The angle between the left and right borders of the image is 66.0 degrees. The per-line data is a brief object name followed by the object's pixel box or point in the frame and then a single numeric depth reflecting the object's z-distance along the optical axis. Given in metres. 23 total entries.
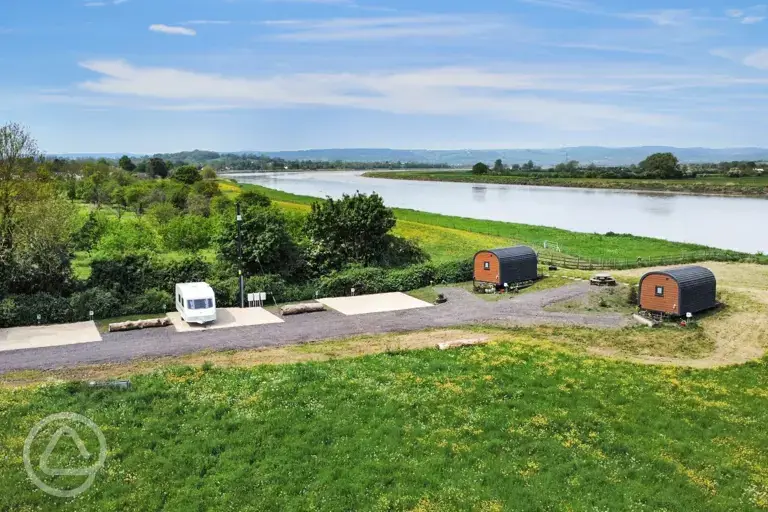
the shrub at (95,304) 26.17
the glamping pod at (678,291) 25.52
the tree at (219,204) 57.29
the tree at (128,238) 38.88
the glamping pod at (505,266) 32.12
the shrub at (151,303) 27.52
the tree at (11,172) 30.45
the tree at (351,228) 35.97
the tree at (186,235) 43.25
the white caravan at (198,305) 25.00
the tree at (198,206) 58.71
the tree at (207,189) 70.22
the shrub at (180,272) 29.70
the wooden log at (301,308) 27.47
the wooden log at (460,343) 21.34
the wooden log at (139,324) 24.14
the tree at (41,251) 27.64
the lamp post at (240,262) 28.98
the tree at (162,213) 52.03
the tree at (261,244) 32.06
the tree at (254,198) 56.00
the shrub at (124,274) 28.66
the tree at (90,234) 42.89
